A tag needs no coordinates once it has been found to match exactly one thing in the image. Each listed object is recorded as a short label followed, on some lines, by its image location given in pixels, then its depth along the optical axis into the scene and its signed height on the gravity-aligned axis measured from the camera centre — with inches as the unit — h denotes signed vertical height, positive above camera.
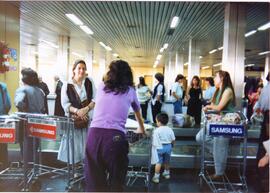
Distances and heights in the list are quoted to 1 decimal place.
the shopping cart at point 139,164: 154.6 -42.3
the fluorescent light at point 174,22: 214.1 +44.9
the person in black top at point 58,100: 150.4 -7.7
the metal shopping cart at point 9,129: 138.9 -20.3
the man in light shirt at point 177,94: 176.9 -3.9
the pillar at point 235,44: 179.9 +26.2
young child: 158.7 -25.7
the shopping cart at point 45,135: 139.5 -22.9
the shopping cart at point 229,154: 145.7 -33.0
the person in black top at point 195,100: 176.9 -6.9
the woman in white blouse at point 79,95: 143.9 -4.7
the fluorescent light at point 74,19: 191.9 +40.2
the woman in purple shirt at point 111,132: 96.8 -14.3
